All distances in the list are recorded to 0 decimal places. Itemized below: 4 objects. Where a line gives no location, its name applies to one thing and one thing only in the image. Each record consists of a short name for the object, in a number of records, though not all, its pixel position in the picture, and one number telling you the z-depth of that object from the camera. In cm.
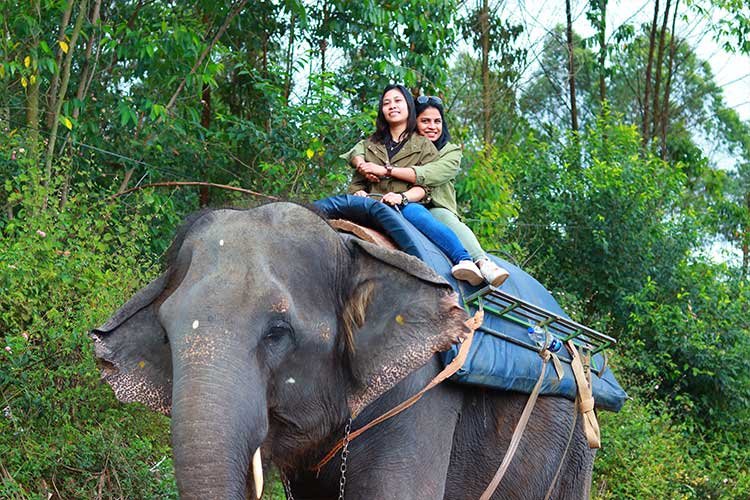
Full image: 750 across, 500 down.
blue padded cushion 502
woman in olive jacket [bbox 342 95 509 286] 563
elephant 396
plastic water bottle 564
